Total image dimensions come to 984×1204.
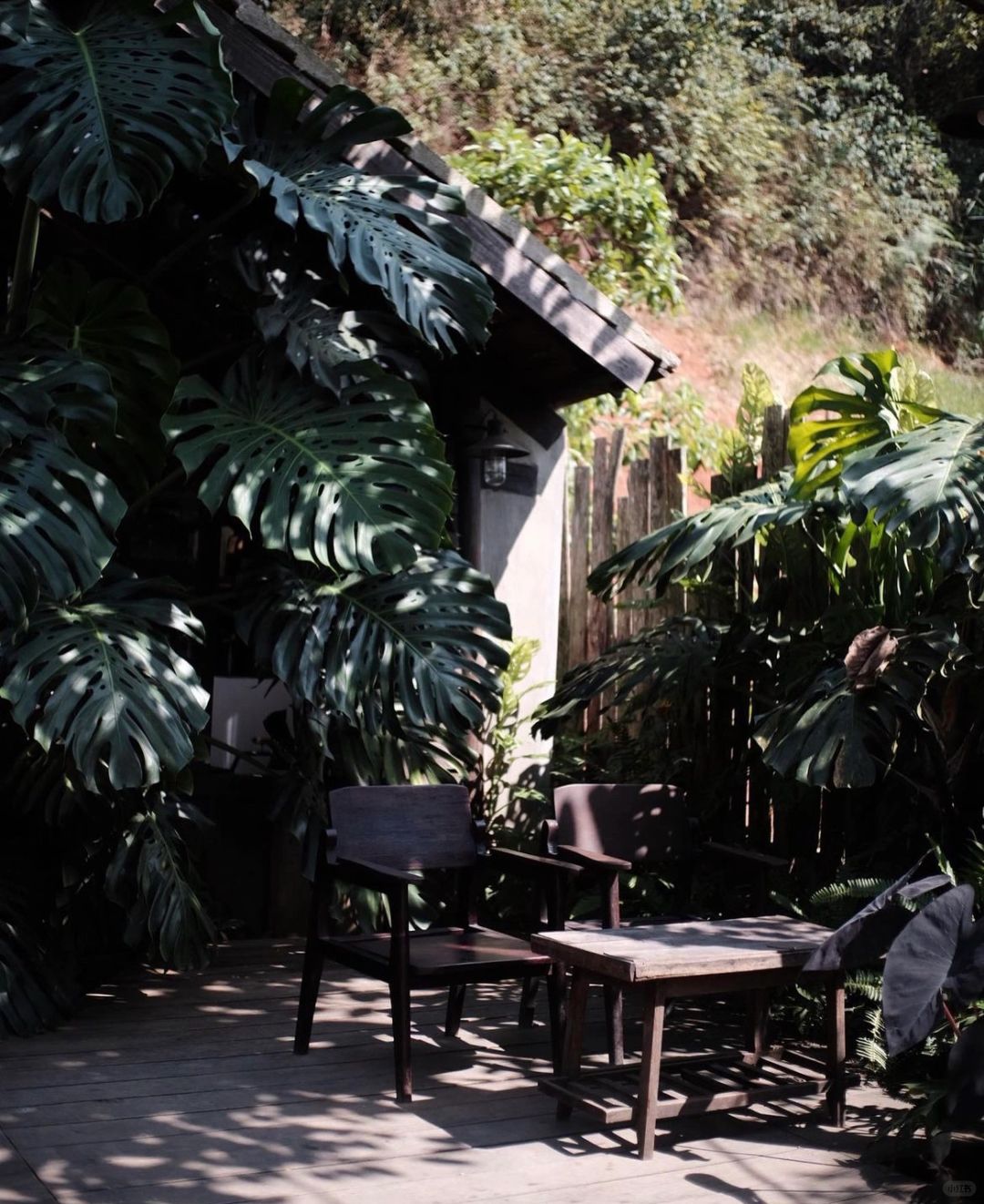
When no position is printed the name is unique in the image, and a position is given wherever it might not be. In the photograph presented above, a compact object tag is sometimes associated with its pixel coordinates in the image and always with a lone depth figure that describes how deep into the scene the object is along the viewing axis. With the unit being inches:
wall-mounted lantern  220.8
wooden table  129.8
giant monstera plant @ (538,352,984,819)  144.9
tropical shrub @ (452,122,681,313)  330.3
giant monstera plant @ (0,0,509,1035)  152.0
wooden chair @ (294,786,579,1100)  145.6
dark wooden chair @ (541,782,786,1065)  163.5
